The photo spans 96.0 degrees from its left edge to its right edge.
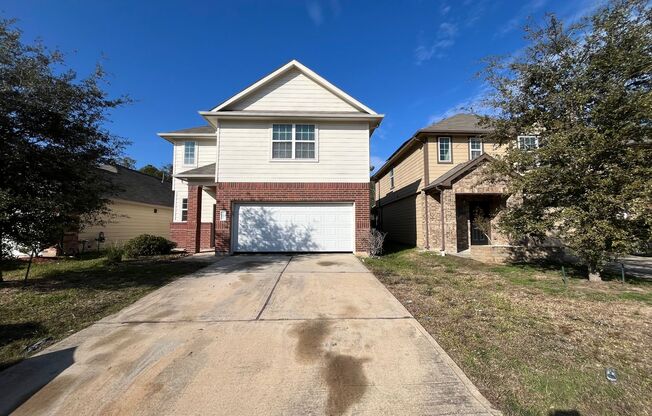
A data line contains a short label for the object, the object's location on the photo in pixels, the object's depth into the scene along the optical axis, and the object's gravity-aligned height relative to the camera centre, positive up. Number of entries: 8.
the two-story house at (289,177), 11.73 +2.07
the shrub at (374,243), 11.44 -0.55
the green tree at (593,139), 6.65 +2.13
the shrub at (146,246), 11.90 -0.76
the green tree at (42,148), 6.47 +1.93
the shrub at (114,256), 9.86 -0.94
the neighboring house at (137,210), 15.74 +1.10
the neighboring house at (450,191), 12.62 +1.72
